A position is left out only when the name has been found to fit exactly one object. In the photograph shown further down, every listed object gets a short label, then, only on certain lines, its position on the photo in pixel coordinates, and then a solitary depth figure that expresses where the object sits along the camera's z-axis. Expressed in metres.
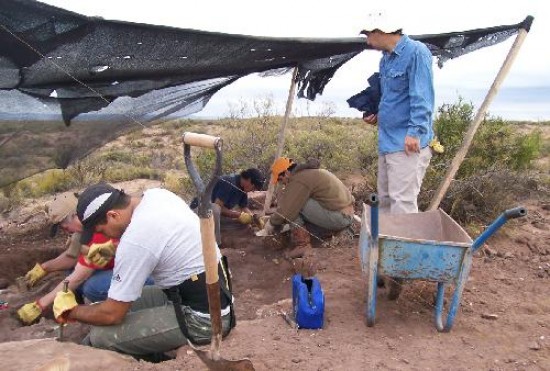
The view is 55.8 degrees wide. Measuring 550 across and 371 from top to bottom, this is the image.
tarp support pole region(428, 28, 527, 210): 4.66
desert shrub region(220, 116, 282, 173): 8.73
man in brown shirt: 5.30
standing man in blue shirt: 3.89
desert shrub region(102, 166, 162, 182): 10.10
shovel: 2.15
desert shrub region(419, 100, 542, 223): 6.20
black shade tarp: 3.08
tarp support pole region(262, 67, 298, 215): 5.79
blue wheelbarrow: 3.15
